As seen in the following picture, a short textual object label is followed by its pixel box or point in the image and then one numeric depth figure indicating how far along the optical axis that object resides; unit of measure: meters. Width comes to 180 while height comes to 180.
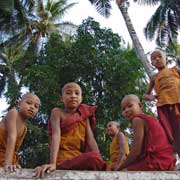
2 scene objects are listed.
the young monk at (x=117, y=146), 5.33
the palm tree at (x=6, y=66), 24.84
